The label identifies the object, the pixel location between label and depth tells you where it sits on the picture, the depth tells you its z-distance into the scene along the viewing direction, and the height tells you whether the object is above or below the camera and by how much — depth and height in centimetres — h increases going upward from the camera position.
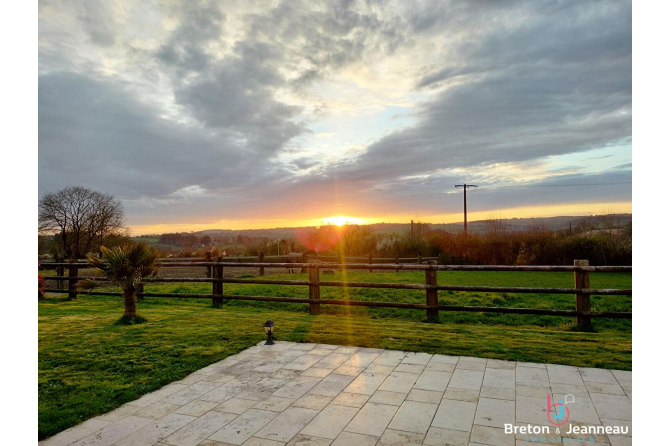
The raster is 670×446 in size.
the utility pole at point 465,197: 3031 +225
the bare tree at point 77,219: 2300 +41
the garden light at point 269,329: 548 -156
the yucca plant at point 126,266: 684 -77
